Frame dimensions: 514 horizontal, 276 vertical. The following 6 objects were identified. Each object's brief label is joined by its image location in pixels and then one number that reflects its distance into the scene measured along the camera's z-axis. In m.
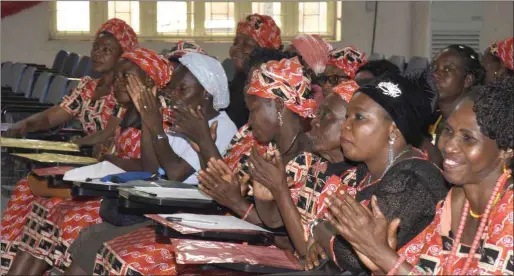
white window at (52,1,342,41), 12.23
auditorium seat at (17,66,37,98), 9.55
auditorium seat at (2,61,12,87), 10.54
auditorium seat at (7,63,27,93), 10.09
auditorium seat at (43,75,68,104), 8.40
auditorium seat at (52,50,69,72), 10.93
